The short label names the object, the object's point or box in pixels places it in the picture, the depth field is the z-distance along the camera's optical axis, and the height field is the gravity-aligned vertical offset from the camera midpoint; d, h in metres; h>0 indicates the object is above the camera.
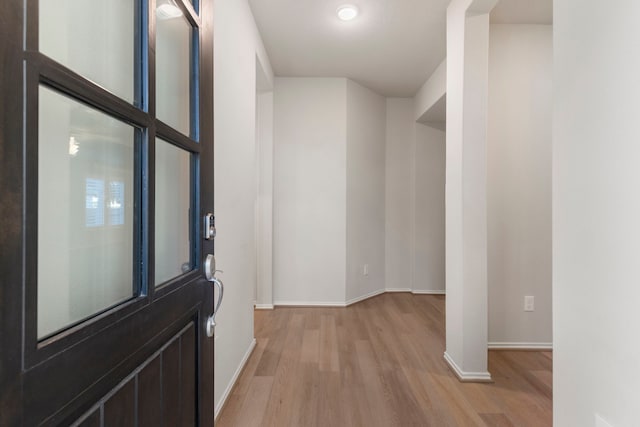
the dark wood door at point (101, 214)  0.38 +0.00
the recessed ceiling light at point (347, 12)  2.43 +1.59
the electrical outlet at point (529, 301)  2.60 -0.72
